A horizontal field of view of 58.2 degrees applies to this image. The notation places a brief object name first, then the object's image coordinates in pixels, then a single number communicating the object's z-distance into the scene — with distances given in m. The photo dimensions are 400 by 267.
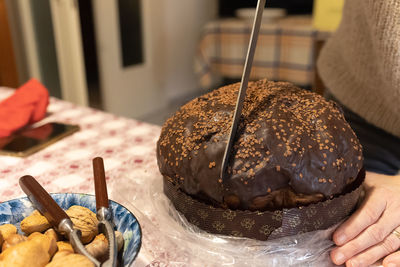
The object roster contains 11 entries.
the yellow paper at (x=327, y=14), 2.36
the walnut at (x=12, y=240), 0.48
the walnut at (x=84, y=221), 0.51
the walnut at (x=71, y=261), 0.42
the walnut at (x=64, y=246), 0.48
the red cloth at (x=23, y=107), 1.03
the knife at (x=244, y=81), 0.50
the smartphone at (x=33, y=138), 0.93
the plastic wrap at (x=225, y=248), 0.53
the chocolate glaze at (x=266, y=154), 0.52
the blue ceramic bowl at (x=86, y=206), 0.49
